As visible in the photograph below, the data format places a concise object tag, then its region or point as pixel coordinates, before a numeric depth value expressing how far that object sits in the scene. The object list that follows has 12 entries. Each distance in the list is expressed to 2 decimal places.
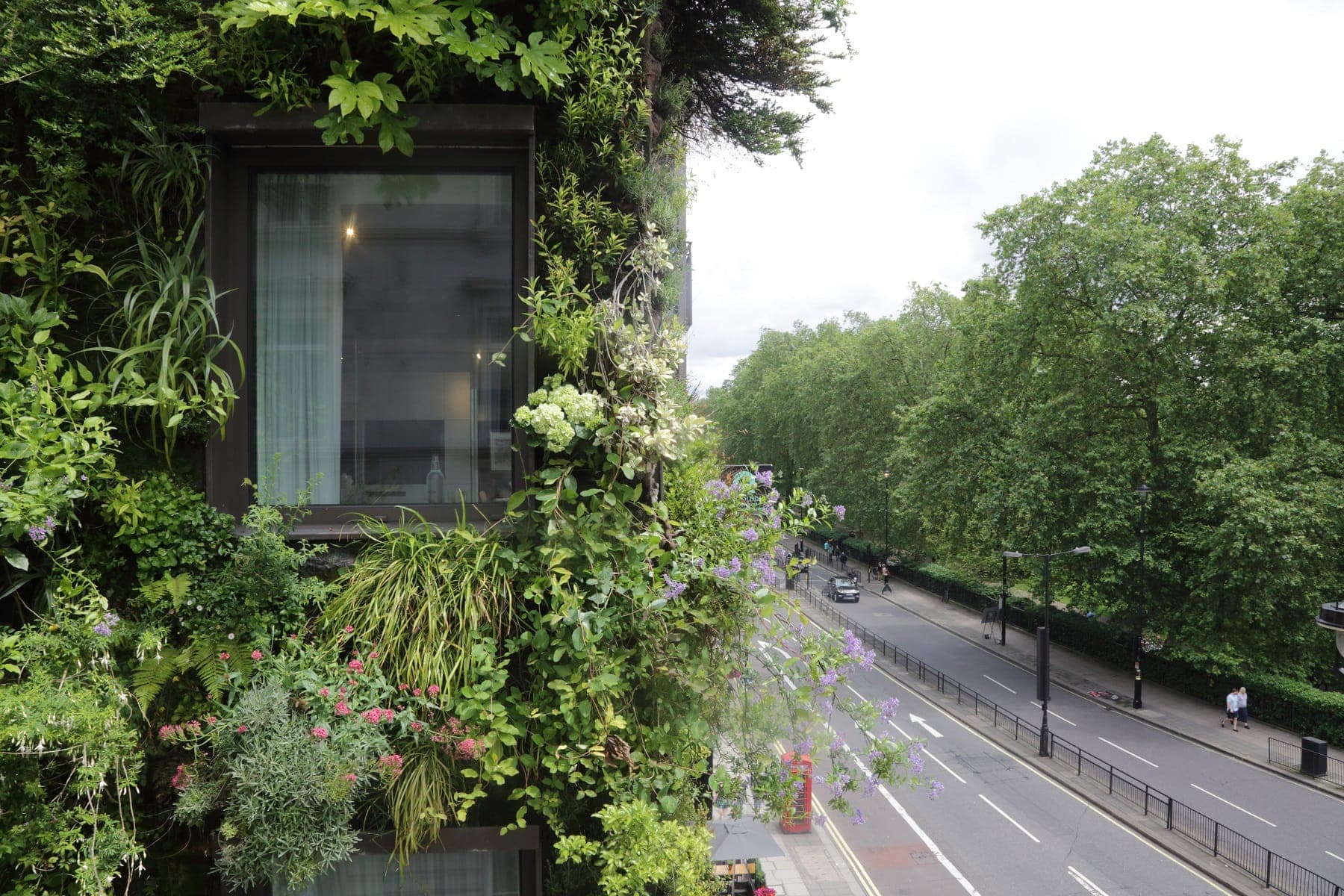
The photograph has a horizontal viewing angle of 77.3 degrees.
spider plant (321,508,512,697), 3.63
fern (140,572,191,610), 3.65
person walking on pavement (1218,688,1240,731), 24.47
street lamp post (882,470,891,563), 45.00
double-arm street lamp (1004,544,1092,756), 22.52
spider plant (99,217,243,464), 3.73
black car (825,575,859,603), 43.03
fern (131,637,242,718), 3.55
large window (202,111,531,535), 4.11
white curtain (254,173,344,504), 4.12
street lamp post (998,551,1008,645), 34.49
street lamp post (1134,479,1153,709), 24.98
